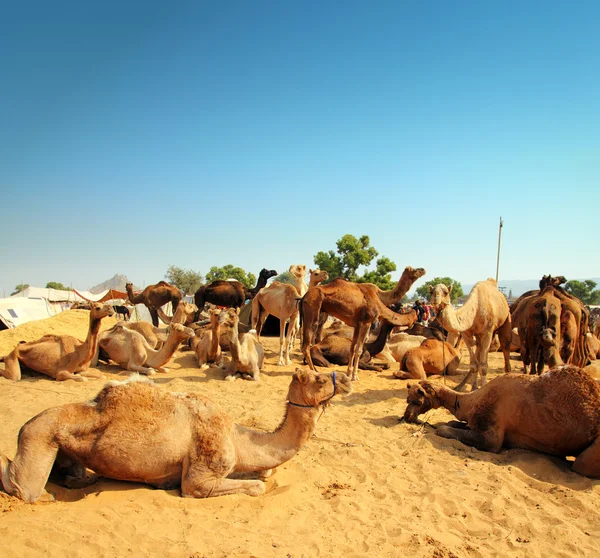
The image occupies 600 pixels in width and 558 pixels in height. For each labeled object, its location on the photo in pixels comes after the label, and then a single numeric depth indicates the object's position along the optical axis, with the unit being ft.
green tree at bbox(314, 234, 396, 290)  142.00
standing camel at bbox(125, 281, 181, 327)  61.05
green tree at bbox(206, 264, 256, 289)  178.65
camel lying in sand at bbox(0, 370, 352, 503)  13.61
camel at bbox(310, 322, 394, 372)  42.19
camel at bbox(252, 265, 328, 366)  43.06
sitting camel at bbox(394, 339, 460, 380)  36.68
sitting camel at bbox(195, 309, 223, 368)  36.72
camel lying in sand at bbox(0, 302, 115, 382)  30.19
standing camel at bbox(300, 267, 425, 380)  37.45
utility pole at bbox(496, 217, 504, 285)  96.92
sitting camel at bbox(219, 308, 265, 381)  33.88
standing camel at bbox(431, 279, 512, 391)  29.53
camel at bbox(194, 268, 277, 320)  57.06
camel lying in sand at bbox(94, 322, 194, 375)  33.76
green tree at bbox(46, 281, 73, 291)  257.05
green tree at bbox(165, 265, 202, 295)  197.77
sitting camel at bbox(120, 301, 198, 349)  40.45
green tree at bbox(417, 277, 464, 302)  217.27
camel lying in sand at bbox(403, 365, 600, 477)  18.48
